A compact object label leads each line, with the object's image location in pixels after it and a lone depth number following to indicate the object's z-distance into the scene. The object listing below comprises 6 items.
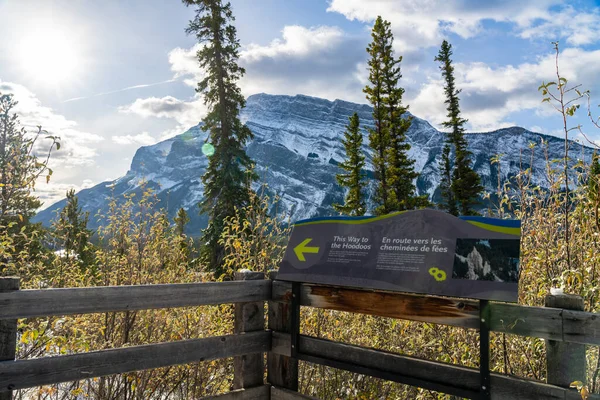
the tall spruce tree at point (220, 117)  23.69
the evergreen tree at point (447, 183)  44.09
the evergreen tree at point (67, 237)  6.68
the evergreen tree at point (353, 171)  36.75
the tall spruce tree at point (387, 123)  36.09
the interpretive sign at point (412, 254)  3.40
